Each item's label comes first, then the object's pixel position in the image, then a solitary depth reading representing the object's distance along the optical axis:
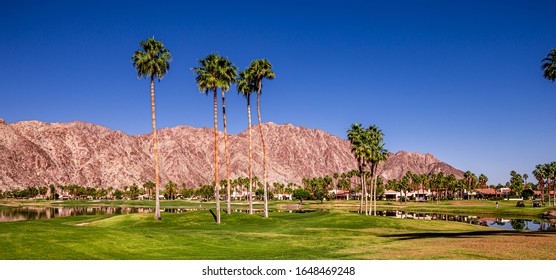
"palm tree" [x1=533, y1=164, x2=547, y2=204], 176.65
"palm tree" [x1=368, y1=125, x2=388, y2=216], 80.75
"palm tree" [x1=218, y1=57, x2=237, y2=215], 58.96
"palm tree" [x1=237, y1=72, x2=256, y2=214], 67.19
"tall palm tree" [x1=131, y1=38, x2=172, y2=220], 57.03
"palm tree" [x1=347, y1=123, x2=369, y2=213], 80.09
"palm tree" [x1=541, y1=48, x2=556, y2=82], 47.50
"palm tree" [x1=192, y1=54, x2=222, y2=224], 58.50
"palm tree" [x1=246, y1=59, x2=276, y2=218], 65.62
